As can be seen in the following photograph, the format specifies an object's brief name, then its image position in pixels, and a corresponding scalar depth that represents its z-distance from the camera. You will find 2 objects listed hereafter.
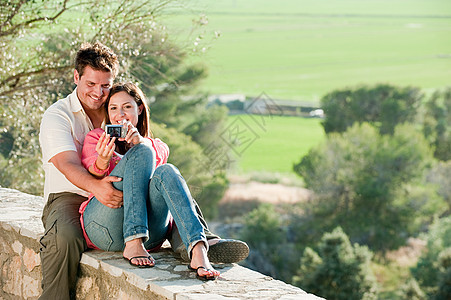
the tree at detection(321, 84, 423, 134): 29.08
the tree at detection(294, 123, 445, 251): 22.69
